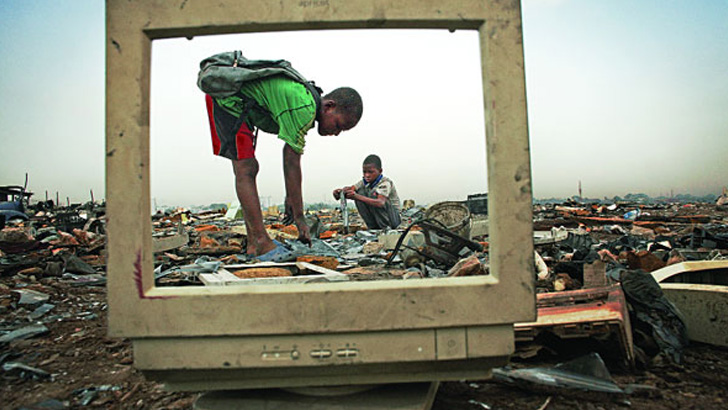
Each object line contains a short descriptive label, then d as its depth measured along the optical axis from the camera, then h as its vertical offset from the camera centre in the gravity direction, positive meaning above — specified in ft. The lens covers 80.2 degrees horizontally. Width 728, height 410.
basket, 8.85 +0.24
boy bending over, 3.37 +1.05
